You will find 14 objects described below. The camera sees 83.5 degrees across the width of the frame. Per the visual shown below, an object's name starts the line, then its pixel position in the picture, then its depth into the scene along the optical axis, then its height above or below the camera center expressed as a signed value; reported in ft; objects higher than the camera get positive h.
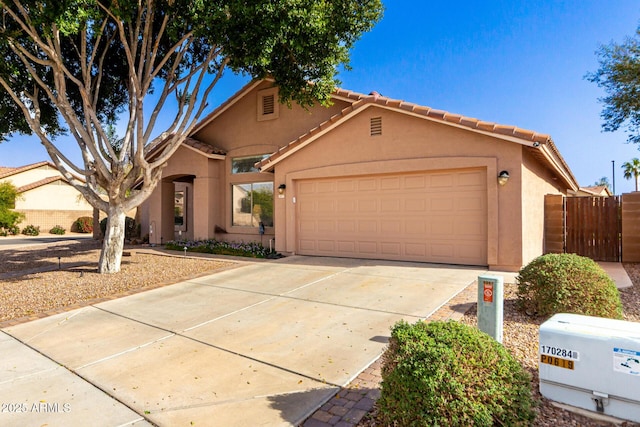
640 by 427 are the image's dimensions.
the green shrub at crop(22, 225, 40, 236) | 91.90 -3.99
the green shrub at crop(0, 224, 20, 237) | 88.12 -3.65
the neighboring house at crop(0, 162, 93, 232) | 96.83 +4.96
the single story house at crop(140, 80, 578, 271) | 29.30 +3.48
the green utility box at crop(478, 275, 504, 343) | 13.64 -3.45
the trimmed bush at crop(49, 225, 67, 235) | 95.40 -4.14
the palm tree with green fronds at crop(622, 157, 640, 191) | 149.07 +19.79
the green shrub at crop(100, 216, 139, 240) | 61.93 -2.22
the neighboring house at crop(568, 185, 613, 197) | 60.30 +4.83
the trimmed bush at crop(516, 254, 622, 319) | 15.98 -3.42
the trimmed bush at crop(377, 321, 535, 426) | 8.03 -3.97
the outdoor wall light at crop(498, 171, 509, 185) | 28.46 +3.03
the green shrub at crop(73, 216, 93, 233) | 101.04 -2.71
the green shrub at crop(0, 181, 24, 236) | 87.40 +1.11
